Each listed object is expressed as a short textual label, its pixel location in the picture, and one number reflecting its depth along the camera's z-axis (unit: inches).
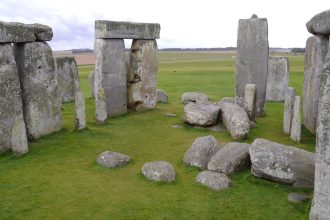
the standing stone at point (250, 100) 517.3
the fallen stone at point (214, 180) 323.3
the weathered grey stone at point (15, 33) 407.8
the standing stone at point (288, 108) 476.4
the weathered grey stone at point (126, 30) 573.6
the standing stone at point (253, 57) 581.3
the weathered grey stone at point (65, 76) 715.4
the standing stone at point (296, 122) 443.2
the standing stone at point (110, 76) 577.9
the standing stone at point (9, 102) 407.8
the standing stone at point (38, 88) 456.4
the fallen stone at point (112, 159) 379.2
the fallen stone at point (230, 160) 345.4
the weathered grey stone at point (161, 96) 748.6
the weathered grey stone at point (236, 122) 463.5
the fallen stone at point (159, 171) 339.3
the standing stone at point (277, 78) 731.4
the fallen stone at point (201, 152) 371.6
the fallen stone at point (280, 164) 320.8
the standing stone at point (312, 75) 437.4
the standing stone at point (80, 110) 491.8
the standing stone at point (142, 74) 653.3
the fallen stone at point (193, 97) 708.7
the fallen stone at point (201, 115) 520.3
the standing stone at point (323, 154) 233.3
